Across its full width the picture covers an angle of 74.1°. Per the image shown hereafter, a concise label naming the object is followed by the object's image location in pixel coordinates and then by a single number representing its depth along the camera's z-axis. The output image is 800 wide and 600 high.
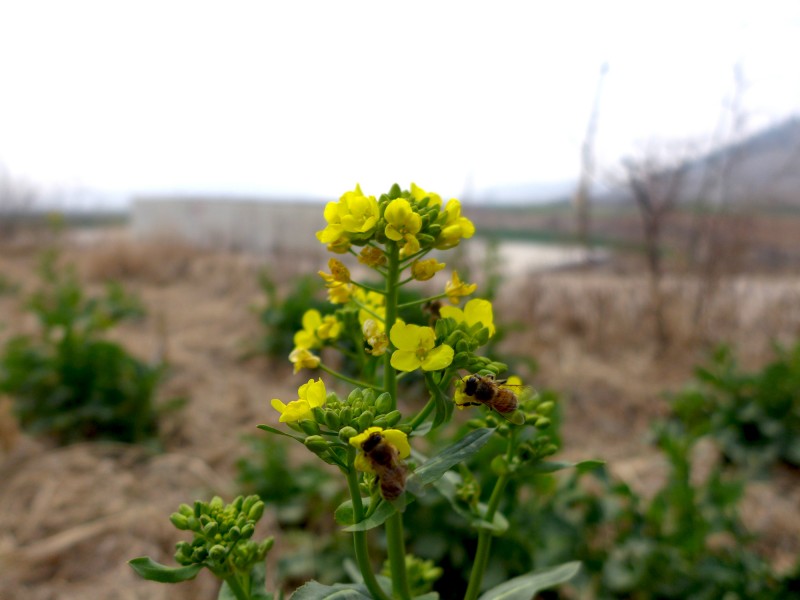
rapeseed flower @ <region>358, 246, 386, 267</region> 0.12
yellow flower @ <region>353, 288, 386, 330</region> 0.13
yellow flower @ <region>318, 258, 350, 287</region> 0.12
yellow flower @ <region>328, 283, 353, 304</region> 0.13
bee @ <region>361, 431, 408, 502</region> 0.09
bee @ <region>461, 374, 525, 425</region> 0.10
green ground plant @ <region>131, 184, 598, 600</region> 0.10
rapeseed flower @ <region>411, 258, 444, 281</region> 0.11
